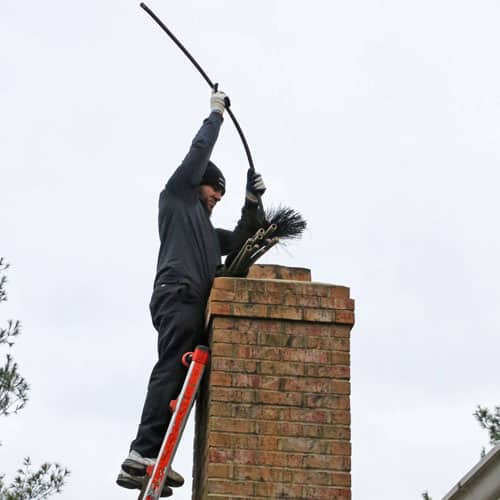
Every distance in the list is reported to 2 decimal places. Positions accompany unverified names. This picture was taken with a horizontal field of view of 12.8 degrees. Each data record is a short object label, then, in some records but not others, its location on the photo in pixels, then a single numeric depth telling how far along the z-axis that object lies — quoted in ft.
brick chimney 36.70
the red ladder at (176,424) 37.77
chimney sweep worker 39.31
